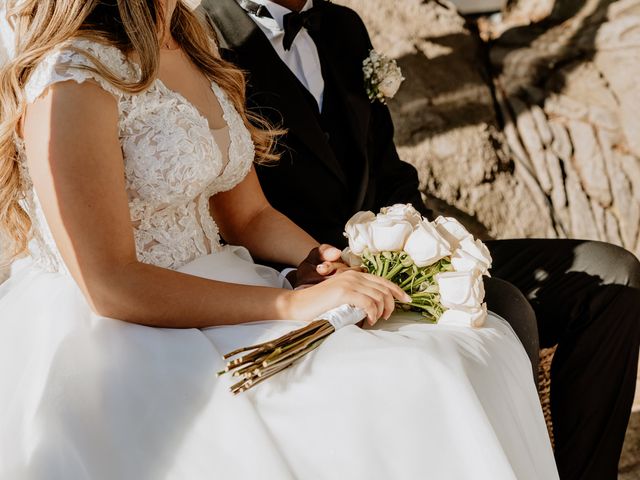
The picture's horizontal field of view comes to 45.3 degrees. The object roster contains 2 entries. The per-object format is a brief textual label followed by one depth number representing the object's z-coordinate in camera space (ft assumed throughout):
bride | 4.11
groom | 7.09
